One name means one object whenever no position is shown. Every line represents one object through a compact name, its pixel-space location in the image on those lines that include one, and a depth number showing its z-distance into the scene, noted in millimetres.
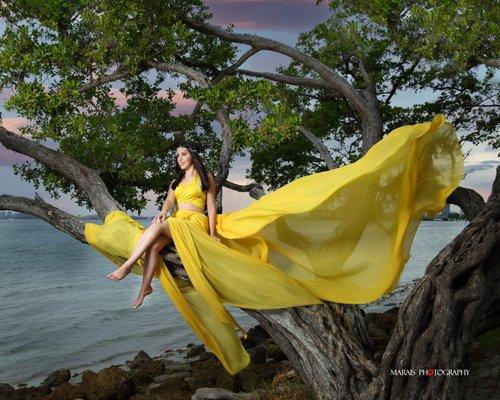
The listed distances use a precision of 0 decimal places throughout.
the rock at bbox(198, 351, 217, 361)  10273
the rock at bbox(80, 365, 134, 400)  7738
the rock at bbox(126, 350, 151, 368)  10784
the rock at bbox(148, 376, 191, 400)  7156
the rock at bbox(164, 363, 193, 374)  9656
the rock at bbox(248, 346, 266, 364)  8920
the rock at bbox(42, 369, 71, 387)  9852
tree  4949
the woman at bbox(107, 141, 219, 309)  4801
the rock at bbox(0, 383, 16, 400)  9194
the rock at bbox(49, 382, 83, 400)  7980
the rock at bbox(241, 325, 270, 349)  10327
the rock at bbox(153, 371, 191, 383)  8939
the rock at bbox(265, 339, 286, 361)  9102
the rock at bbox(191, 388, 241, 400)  6305
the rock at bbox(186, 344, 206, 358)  11453
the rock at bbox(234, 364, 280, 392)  7300
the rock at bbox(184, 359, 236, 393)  7410
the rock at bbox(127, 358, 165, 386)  8766
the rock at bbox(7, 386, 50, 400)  8820
